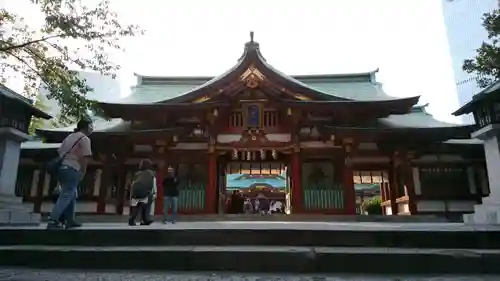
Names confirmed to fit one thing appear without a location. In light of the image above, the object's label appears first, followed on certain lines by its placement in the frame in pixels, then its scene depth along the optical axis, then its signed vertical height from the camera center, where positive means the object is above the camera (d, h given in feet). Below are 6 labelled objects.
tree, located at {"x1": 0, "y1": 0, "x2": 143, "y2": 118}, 32.45 +12.66
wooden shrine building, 46.24 +7.65
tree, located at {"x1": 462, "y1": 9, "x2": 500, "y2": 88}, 27.66 +11.37
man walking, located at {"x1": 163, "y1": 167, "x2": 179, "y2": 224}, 31.86 +1.12
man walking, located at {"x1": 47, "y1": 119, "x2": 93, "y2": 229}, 17.38 +1.77
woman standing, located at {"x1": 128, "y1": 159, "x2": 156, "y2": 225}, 24.85 +0.96
